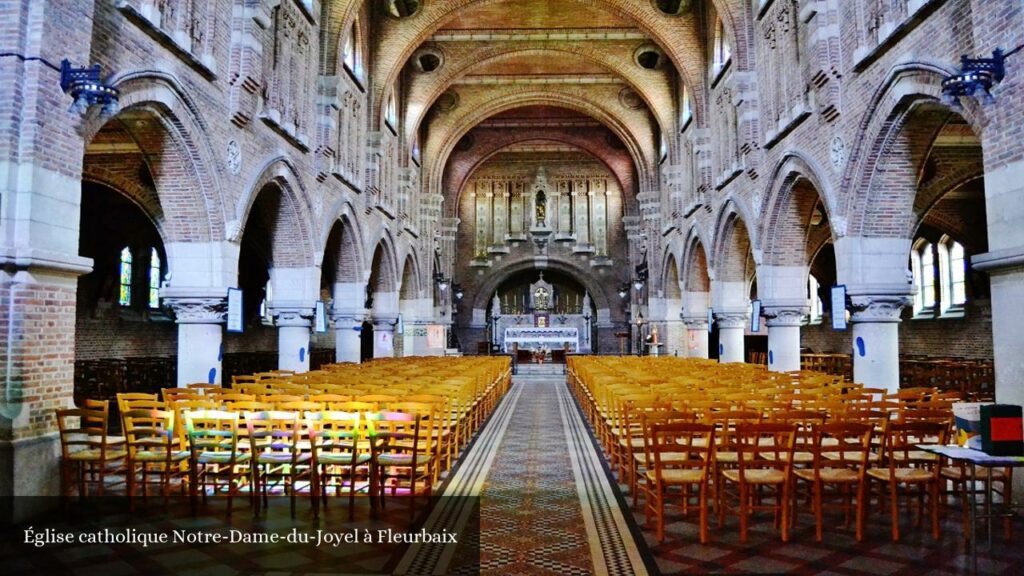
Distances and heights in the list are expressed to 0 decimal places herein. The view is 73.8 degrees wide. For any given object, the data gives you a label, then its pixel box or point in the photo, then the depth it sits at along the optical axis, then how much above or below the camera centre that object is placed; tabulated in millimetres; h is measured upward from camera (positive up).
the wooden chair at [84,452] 6484 -1184
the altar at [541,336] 33906 +30
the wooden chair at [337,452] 6383 -1164
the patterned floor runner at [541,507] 5098 -1678
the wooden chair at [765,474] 5543 -1164
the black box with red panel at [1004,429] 4887 -645
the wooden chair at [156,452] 6500 -1147
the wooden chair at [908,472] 5590 -1136
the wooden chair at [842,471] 5562 -1139
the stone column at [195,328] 11836 +119
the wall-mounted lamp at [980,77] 7301 +2828
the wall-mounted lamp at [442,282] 34531 +2789
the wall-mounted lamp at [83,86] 7316 +2668
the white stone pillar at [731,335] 20781 +85
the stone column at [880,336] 11602 +43
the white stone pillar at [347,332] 20641 +110
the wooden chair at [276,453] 6391 -1172
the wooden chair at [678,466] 5547 -1146
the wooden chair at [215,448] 6426 -1098
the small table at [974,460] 4719 -851
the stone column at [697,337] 25000 +21
